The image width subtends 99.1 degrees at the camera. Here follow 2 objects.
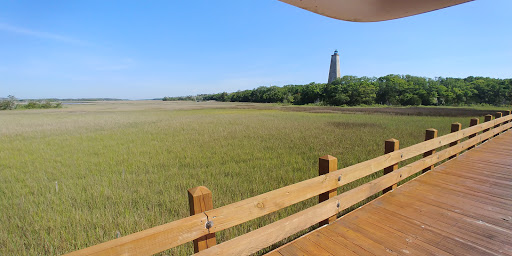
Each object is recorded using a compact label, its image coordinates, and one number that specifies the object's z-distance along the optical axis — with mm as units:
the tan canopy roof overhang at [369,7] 2406
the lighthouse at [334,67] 96638
